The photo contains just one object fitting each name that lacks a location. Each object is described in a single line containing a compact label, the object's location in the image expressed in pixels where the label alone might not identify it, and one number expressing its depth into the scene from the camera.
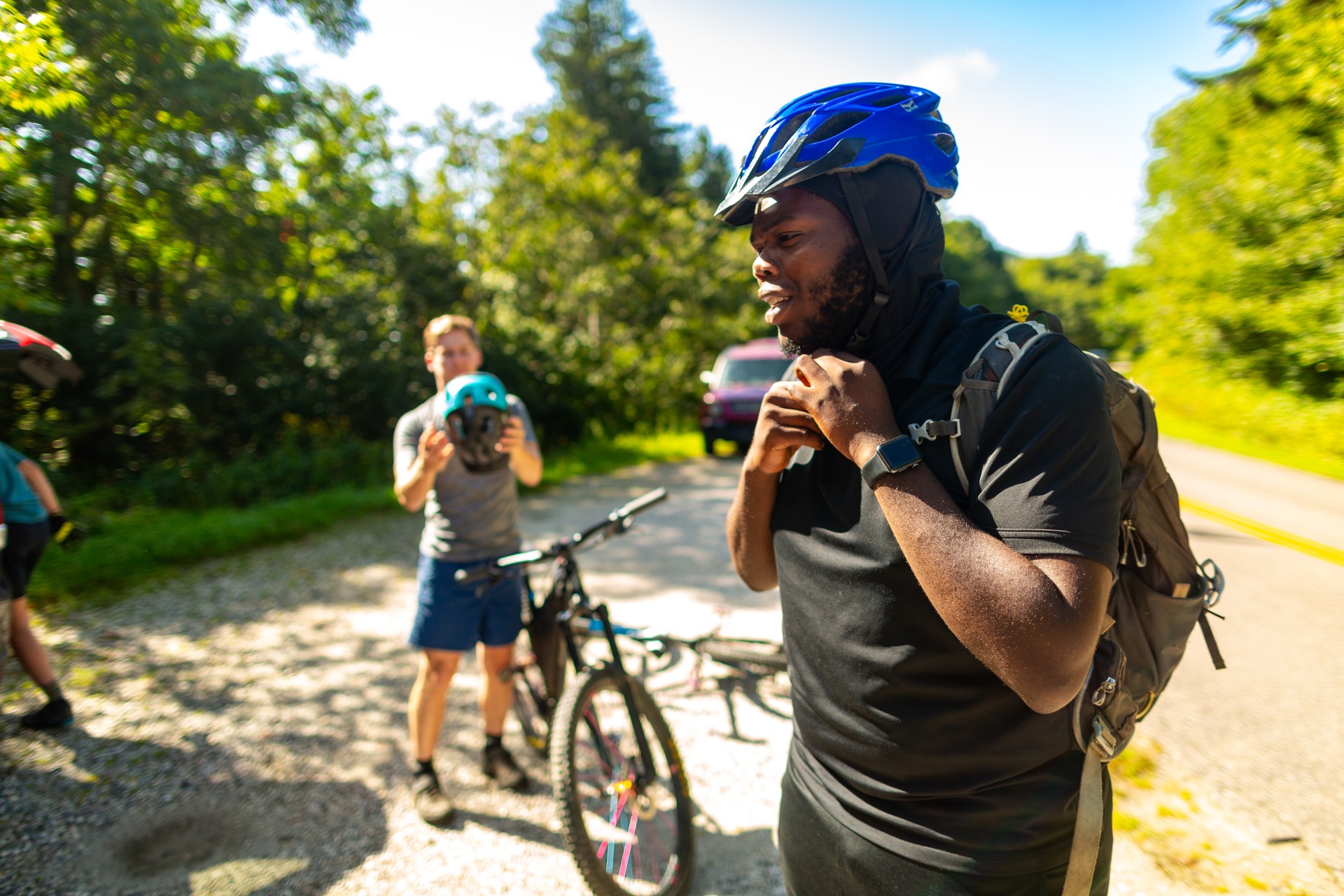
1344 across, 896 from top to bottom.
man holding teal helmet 3.05
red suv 11.88
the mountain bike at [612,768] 2.45
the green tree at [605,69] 33.19
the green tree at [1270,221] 14.51
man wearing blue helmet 0.95
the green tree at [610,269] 16.28
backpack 1.05
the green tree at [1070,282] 76.94
